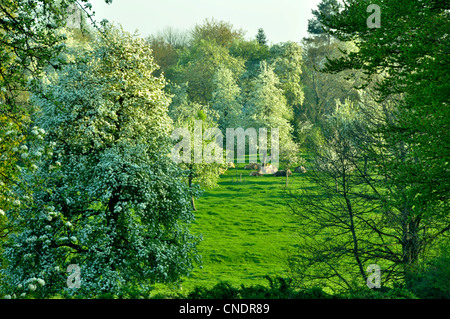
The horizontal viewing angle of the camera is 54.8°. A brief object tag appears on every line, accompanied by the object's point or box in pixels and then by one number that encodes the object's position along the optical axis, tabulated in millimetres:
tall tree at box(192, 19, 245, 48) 87875
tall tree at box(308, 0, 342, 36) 78375
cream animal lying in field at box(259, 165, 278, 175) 60438
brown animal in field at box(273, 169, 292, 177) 59312
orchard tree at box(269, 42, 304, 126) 71312
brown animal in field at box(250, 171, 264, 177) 59628
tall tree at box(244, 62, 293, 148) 62562
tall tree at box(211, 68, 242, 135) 69875
